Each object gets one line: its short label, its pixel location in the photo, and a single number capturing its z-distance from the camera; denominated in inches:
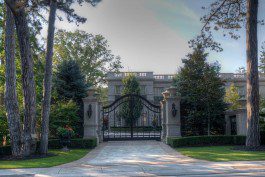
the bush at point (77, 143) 740.6
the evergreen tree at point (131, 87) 1491.3
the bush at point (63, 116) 770.8
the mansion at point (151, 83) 1951.3
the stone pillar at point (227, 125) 834.1
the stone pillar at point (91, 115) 812.0
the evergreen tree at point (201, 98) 826.2
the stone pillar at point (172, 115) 804.0
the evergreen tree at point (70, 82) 923.8
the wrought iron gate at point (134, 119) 940.6
